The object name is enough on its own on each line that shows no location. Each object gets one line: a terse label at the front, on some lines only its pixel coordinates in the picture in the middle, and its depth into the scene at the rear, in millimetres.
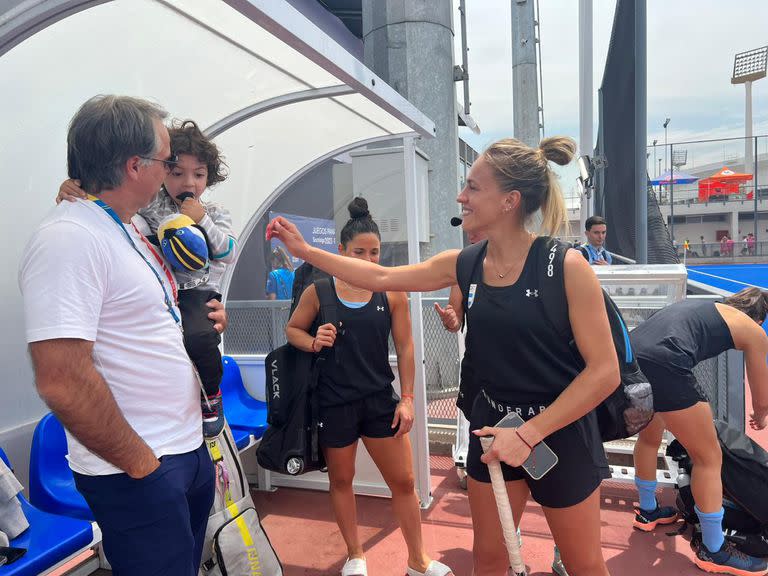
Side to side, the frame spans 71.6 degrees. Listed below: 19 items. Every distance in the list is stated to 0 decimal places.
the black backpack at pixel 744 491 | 3035
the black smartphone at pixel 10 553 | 1992
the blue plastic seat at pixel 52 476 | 2559
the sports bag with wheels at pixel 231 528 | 2100
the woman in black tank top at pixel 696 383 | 2883
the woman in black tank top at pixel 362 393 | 2729
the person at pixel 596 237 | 7094
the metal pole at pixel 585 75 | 9211
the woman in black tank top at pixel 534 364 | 1731
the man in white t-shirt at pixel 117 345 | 1303
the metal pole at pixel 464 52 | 5948
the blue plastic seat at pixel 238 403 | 3835
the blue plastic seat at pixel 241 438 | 3447
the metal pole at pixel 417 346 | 3535
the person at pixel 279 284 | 6297
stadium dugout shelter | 2518
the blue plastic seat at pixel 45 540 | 1998
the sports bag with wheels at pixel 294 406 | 2693
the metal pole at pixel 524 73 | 11734
